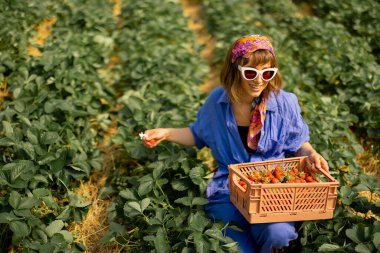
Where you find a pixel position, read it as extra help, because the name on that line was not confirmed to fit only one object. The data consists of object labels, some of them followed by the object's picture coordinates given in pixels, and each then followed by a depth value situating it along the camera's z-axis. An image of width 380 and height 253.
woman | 2.08
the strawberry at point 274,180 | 2.00
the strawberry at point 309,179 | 2.03
